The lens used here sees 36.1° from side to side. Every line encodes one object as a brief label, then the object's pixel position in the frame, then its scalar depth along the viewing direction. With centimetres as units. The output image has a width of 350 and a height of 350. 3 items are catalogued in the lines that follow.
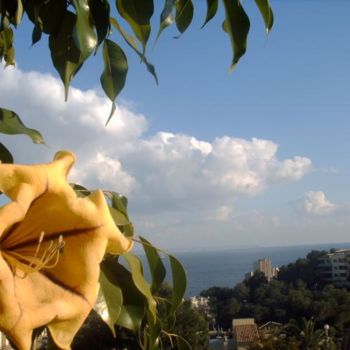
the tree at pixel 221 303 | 2802
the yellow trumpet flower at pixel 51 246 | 44
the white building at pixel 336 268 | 3478
